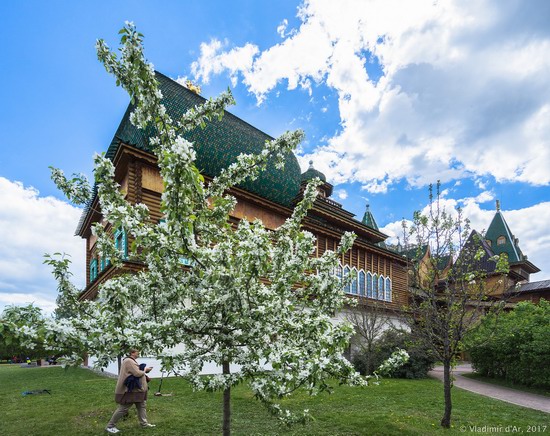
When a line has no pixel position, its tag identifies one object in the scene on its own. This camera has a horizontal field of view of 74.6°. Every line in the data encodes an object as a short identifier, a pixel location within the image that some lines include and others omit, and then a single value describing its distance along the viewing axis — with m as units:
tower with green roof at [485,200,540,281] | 48.44
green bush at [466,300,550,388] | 15.17
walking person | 7.74
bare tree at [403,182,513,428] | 9.15
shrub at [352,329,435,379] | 18.88
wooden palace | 15.27
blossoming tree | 4.11
